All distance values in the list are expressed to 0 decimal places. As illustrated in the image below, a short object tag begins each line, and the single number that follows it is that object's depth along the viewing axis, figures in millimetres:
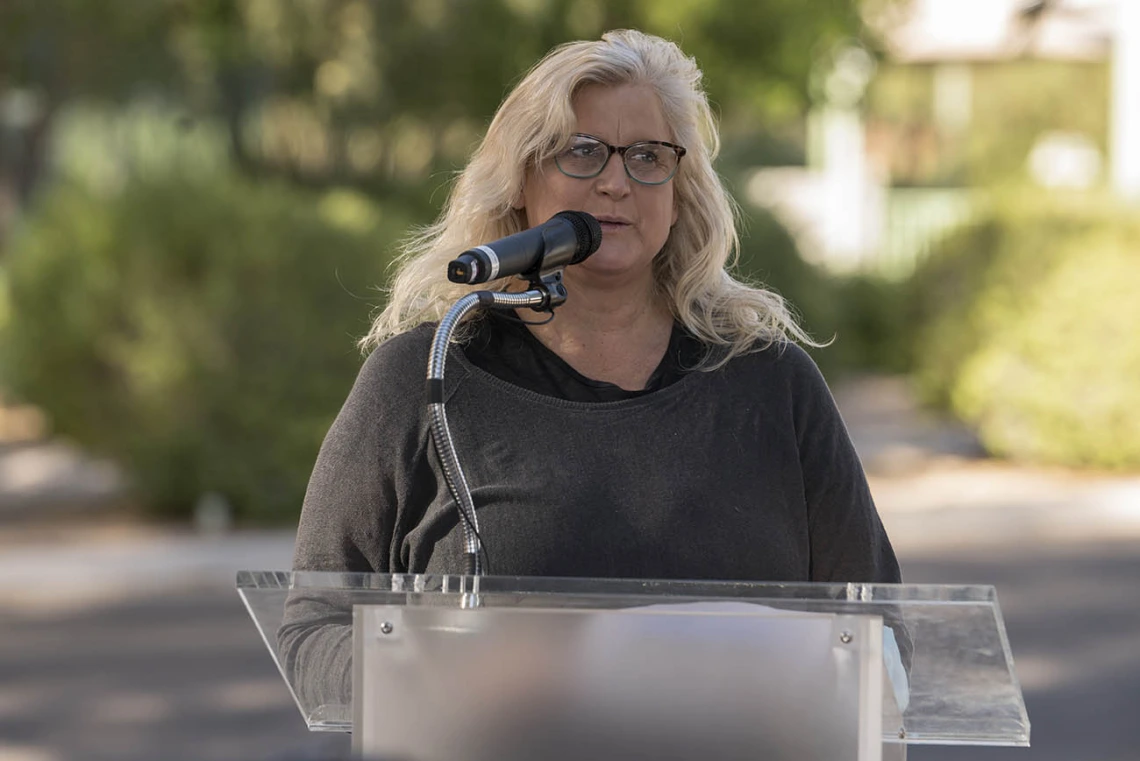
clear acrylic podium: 3488
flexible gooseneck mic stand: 4312
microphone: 4301
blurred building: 37344
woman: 4930
